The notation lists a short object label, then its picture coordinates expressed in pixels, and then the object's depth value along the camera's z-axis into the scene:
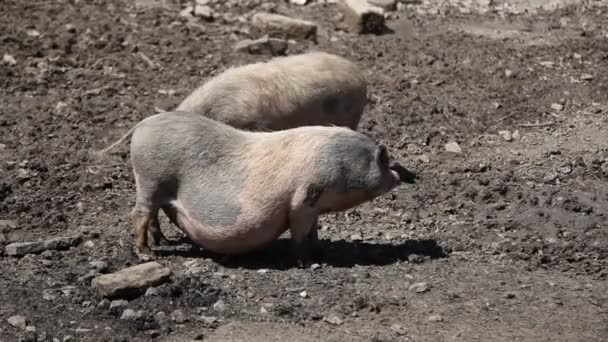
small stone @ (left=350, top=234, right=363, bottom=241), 15.05
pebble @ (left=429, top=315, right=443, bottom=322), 12.45
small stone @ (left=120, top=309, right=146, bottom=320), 12.36
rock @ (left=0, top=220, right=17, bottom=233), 15.36
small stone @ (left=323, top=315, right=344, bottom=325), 12.33
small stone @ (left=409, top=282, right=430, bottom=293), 13.12
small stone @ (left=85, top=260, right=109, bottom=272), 13.62
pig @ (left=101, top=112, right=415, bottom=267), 13.60
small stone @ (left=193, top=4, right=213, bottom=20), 23.70
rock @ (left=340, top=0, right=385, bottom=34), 23.17
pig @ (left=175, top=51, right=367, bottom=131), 16.41
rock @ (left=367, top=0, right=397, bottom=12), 24.64
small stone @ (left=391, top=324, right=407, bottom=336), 12.12
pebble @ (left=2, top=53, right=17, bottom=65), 21.30
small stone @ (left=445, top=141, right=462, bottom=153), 18.27
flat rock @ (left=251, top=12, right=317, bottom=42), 22.70
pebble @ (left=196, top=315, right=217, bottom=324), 12.32
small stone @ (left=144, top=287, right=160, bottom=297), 12.84
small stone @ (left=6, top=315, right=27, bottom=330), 12.02
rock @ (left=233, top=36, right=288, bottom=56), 21.72
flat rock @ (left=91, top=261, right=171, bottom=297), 12.77
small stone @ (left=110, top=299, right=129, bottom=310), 12.59
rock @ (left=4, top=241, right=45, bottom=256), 14.26
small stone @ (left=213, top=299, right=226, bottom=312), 12.62
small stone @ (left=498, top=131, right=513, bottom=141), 18.86
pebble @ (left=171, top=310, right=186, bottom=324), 12.33
